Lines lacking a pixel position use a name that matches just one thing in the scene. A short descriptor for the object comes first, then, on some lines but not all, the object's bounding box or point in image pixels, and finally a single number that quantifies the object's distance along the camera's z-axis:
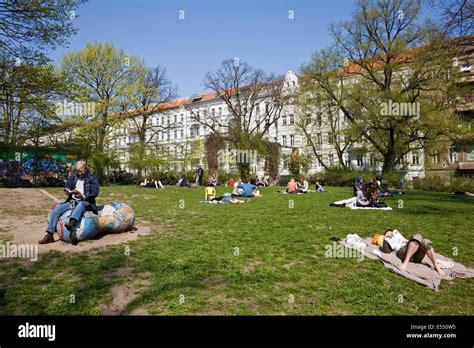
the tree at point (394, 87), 34.28
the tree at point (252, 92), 57.21
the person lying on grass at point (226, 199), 18.94
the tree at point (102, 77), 39.88
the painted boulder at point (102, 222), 8.26
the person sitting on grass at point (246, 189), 22.98
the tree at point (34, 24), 18.92
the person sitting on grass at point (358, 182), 20.11
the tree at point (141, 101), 44.22
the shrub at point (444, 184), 34.66
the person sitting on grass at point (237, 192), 22.92
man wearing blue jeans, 8.20
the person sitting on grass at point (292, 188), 26.62
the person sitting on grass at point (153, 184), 31.72
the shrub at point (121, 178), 38.81
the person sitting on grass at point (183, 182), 35.22
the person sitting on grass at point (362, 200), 16.31
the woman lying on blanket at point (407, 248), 6.61
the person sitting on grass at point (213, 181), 37.33
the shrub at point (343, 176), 38.01
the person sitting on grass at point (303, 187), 27.47
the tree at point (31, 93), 20.08
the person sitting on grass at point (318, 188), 29.11
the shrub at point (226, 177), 46.41
